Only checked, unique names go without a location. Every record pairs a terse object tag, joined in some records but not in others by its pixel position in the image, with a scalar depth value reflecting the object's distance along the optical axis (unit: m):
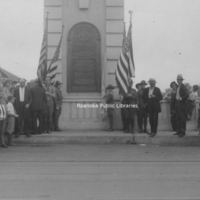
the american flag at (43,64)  15.58
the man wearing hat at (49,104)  15.43
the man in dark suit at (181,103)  14.13
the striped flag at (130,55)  15.30
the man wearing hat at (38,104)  14.59
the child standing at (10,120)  13.33
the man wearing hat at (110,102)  16.33
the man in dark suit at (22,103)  14.38
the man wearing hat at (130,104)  15.44
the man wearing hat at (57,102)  16.11
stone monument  16.67
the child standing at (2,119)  13.03
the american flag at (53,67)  16.00
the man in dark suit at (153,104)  14.46
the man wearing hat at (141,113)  15.70
